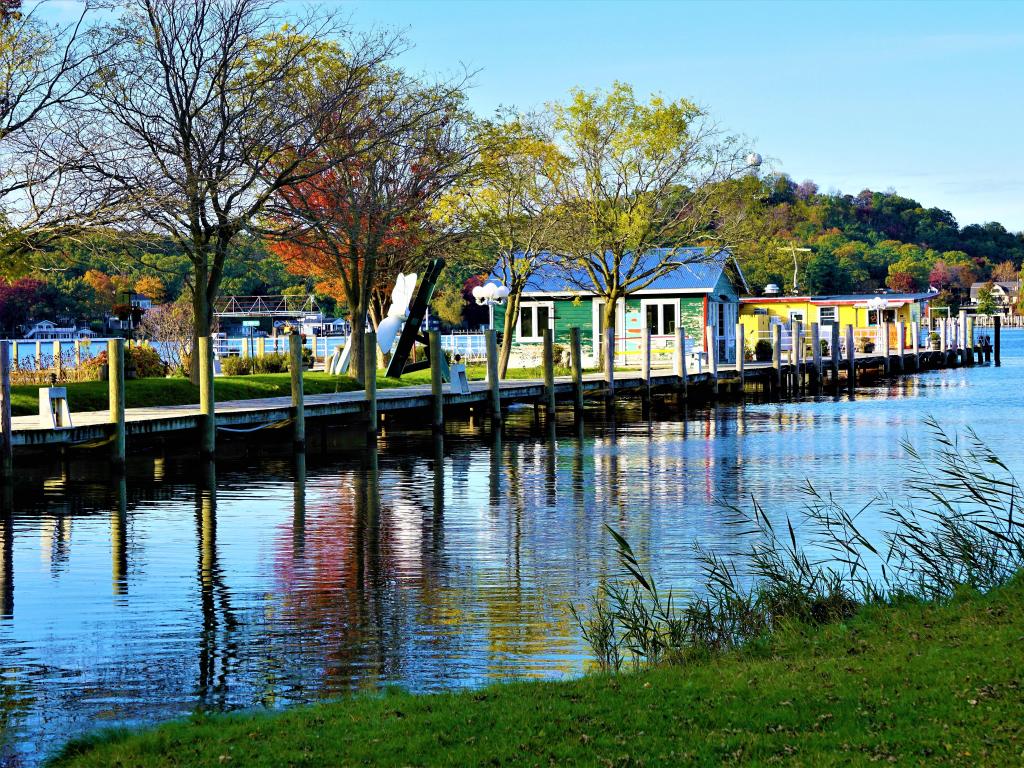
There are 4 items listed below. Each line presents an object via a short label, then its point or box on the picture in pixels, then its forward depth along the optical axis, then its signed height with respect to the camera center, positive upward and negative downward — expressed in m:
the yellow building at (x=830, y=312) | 68.12 +1.58
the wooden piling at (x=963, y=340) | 82.25 -0.20
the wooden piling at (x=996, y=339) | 85.79 -0.16
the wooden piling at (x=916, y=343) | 70.56 -0.25
